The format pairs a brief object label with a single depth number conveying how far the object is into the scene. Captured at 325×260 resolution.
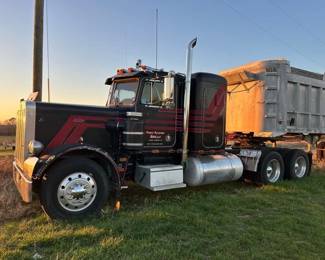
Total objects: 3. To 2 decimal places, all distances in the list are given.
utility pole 8.21
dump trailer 9.44
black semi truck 5.57
